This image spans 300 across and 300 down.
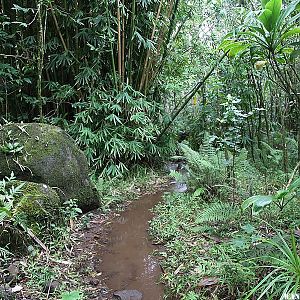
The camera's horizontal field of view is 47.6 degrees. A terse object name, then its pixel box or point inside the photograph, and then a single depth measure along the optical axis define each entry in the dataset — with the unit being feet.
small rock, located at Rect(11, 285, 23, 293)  6.43
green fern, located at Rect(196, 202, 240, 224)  8.94
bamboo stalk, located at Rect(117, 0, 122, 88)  13.77
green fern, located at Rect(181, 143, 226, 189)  11.93
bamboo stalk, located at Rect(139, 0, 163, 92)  15.18
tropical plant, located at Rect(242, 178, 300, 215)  4.75
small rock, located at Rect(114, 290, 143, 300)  6.79
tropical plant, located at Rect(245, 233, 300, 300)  4.96
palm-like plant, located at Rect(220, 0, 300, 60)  6.24
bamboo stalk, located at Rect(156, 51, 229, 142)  17.17
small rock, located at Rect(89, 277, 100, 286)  7.29
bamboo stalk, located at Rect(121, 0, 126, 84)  14.45
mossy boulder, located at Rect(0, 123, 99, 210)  9.65
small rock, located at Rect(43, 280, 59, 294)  6.66
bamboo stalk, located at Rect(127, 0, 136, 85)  14.32
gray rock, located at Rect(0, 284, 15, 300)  5.87
